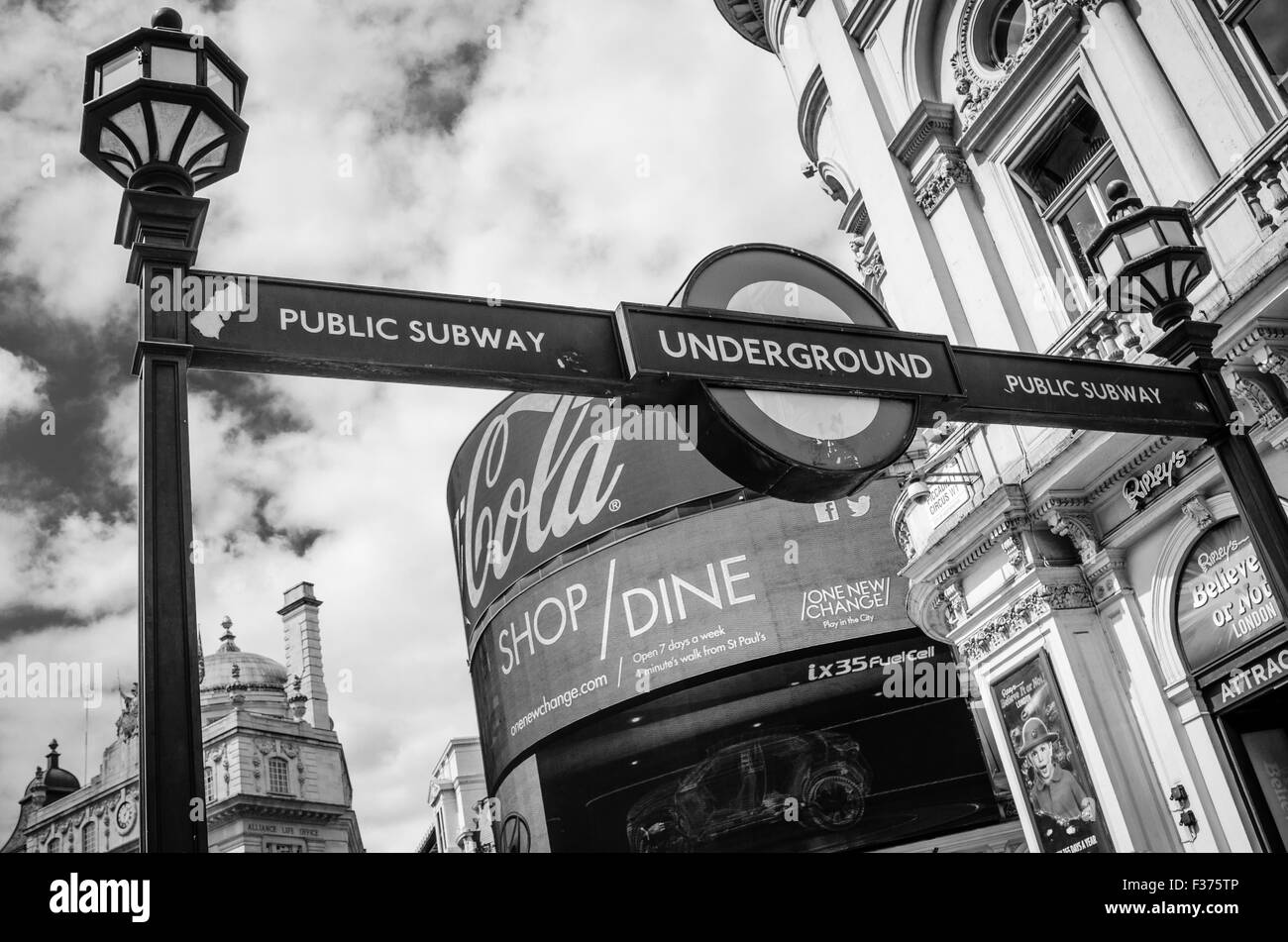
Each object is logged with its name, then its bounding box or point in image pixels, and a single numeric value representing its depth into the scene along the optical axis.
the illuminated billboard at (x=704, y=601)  29.73
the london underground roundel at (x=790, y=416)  4.40
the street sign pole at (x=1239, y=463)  5.56
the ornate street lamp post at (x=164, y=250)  3.26
